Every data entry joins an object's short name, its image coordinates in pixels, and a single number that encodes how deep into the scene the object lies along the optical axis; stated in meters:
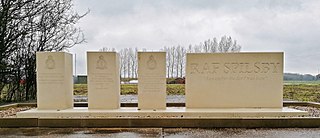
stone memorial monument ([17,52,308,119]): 8.43
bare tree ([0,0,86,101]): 12.34
